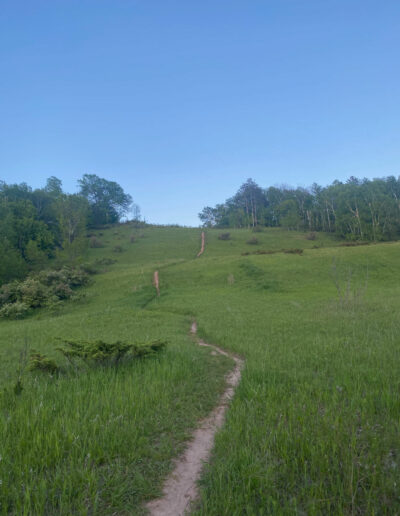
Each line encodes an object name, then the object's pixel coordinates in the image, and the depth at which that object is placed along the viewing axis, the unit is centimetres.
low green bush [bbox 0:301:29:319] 2286
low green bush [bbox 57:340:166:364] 704
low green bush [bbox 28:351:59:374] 669
